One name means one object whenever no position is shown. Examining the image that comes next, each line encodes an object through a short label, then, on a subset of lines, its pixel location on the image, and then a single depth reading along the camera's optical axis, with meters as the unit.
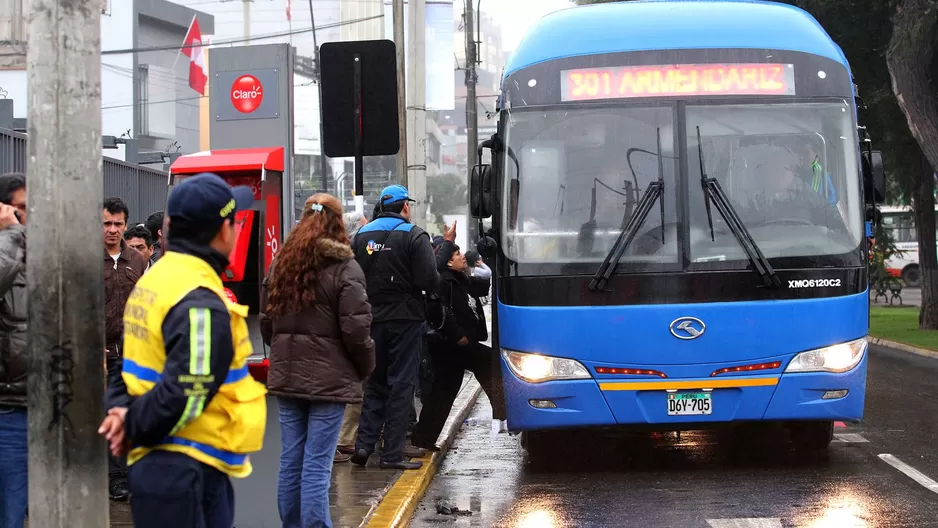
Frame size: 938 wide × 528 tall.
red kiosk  9.13
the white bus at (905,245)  51.40
